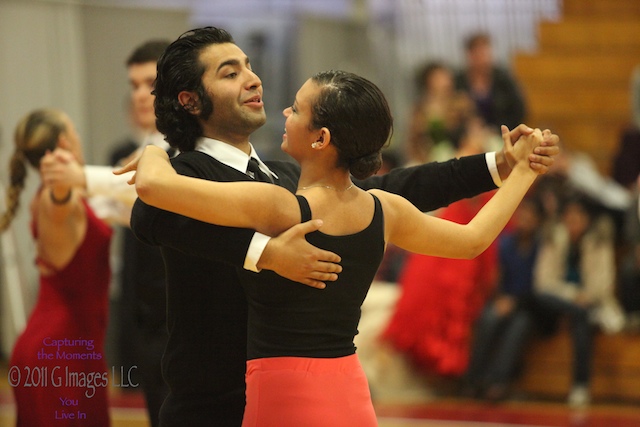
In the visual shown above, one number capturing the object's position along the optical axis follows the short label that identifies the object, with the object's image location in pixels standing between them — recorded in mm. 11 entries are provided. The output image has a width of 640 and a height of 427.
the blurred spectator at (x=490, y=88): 15992
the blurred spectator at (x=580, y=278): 13352
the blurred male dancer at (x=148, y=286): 7767
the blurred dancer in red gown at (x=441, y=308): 13766
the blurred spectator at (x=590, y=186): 14641
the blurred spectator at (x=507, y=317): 13687
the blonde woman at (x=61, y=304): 7187
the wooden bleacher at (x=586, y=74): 17469
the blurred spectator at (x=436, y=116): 15672
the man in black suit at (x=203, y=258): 5277
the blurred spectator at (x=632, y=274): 13437
